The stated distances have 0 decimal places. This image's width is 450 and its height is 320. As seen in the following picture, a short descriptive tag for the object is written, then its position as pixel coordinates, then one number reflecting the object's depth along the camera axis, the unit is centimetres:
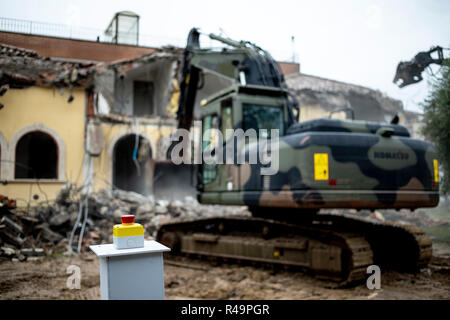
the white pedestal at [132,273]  152
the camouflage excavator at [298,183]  486
